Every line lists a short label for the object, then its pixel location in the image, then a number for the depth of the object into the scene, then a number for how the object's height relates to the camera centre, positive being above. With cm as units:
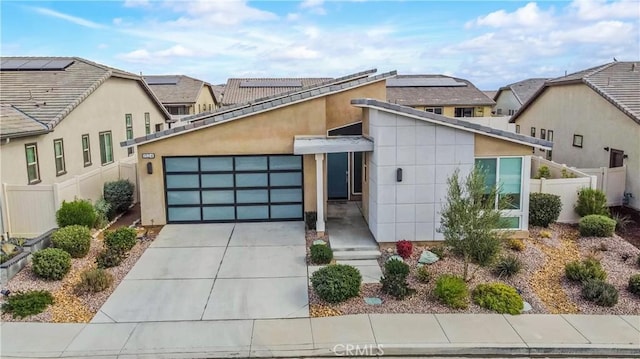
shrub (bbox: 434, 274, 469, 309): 915 -321
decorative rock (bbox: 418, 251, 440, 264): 1128 -312
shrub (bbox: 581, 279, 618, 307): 927 -329
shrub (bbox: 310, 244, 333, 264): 1138 -302
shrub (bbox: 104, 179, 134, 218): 1584 -220
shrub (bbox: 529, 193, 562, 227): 1374 -243
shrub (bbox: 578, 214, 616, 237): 1298 -279
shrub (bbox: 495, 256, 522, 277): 1055 -313
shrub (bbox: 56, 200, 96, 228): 1271 -225
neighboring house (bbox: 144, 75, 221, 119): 4028 +302
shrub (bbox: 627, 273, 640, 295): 966 -325
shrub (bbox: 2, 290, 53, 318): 883 -321
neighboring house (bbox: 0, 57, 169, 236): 1326 -1
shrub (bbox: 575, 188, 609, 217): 1406 -233
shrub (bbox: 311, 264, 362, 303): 921 -302
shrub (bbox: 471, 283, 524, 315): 905 -331
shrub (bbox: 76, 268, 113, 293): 981 -311
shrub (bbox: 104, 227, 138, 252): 1175 -271
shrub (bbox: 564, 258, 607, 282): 1009 -311
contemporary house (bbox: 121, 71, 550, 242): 1218 -96
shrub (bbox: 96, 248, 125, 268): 1112 -300
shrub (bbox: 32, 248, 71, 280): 1014 -283
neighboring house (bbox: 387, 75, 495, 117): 3938 +225
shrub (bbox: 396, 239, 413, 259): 1164 -298
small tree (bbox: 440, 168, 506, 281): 962 -201
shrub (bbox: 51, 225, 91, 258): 1130 -260
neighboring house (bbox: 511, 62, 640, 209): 1622 +17
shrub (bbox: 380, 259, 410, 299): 949 -308
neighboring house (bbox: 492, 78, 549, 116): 4403 +266
